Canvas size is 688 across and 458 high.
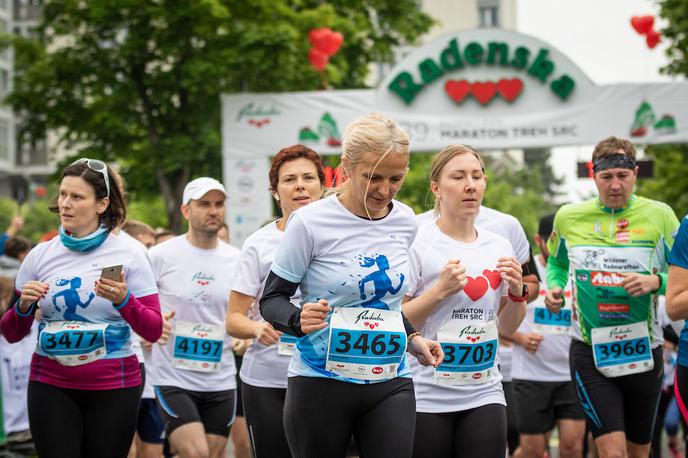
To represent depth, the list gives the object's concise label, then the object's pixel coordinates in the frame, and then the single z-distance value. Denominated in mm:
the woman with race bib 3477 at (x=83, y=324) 11094
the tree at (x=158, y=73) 38937
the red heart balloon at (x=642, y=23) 37719
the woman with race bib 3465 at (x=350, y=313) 8750
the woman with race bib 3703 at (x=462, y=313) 10445
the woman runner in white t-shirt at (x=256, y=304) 11578
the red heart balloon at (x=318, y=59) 37719
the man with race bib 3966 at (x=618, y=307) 13047
